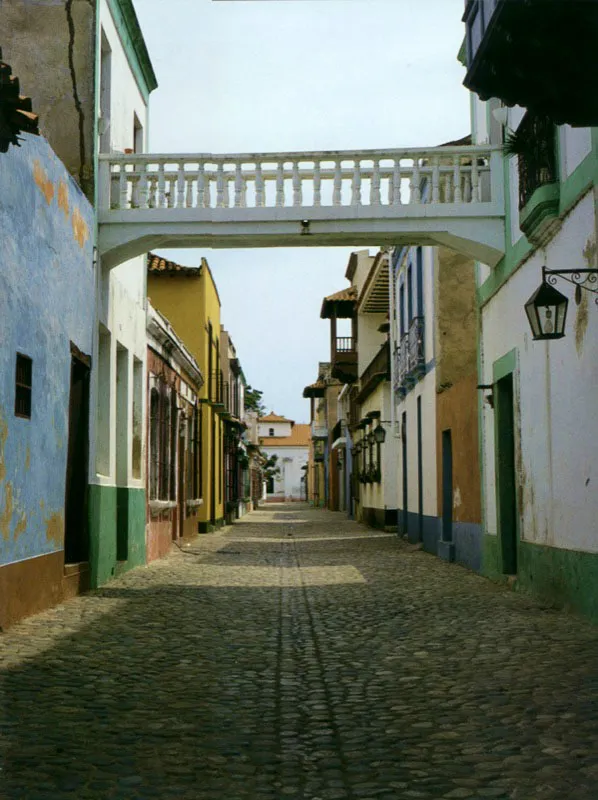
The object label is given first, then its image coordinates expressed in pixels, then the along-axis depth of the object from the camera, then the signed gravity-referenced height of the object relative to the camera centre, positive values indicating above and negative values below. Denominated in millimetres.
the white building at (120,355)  12703 +1889
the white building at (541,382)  8562 +1073
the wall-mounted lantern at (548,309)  8133 +1408
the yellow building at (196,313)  26031 +4516
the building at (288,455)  113569 +4666
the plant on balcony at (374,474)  28397 +650
